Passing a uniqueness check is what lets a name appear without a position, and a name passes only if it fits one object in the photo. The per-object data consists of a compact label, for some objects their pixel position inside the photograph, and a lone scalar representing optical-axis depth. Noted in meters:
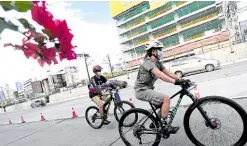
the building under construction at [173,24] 28.76
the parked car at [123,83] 16.60
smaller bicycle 4.23
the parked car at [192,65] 12.59
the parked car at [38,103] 21.28
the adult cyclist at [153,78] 2.52
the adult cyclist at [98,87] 4.27
